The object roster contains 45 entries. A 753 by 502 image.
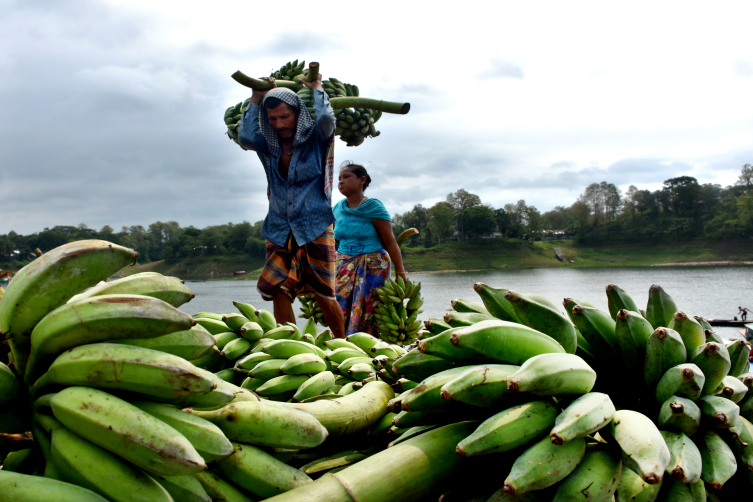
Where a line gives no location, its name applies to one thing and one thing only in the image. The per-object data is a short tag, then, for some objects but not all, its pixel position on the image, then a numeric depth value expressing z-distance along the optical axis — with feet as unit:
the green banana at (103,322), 3.00
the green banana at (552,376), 3.15
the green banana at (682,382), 3.41
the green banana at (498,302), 4.34
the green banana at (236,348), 6.01
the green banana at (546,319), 3.99
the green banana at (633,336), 3.88
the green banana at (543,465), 2.89
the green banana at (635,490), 3.18
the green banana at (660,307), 4.47
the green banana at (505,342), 3.63
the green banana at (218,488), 3.37
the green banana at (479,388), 3.32
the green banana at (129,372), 2.87
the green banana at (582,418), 2.95
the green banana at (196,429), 3.02
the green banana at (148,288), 3.48
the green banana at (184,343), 3.34
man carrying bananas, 14.29
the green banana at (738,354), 4.37
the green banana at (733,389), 3.72
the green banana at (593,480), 3.00
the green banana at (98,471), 2.76
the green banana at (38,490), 2.53
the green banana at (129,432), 2.65
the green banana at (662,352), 3.66
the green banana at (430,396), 3.63
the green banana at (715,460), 3.28
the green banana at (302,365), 5.32
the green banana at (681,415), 3.35
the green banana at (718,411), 3.39
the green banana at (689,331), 3.89
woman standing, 17.99
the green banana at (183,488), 3.05
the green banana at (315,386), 5.01
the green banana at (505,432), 3.12
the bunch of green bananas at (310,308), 19.40
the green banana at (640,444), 2.84
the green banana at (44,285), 3.18
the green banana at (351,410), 4.19
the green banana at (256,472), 3.43
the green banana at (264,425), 3.55
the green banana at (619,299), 4.58
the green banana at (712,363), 3.59
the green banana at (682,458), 3.03
